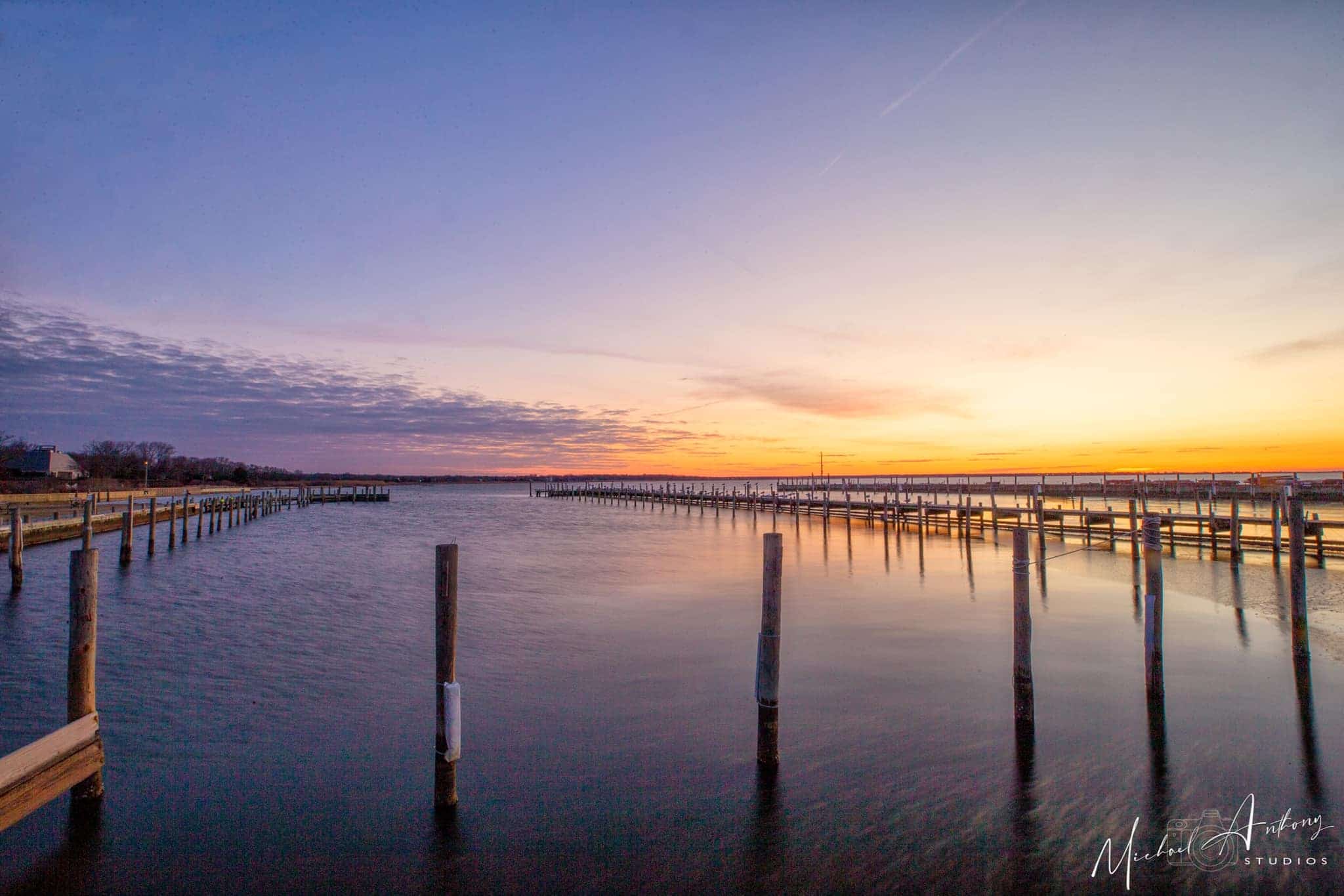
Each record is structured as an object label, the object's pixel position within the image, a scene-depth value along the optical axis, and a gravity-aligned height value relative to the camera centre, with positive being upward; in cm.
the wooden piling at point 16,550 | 1820 -182
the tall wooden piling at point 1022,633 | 734 -169
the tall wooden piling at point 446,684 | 618 -186
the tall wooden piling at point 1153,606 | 791 -153
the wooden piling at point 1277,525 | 1980 -155
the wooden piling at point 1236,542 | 2047 -210
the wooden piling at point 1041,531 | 2339 -199
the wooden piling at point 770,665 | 690 -187
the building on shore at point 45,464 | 8438 +255
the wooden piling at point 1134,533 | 2090 -183
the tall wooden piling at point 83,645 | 587 -139
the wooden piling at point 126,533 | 2314 -166
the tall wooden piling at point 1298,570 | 931 -134
